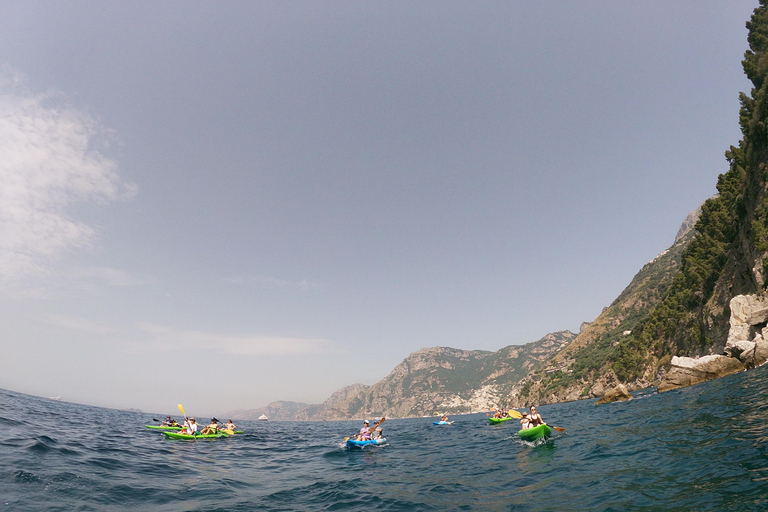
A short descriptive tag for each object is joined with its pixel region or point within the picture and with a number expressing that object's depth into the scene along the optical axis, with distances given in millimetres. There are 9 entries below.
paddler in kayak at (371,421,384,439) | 29312
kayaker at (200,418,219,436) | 31961
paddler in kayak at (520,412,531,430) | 23303
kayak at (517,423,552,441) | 21562
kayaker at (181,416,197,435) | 30219
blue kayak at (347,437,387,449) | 26422
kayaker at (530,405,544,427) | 23016
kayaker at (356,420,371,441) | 27122
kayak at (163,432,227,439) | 29250
